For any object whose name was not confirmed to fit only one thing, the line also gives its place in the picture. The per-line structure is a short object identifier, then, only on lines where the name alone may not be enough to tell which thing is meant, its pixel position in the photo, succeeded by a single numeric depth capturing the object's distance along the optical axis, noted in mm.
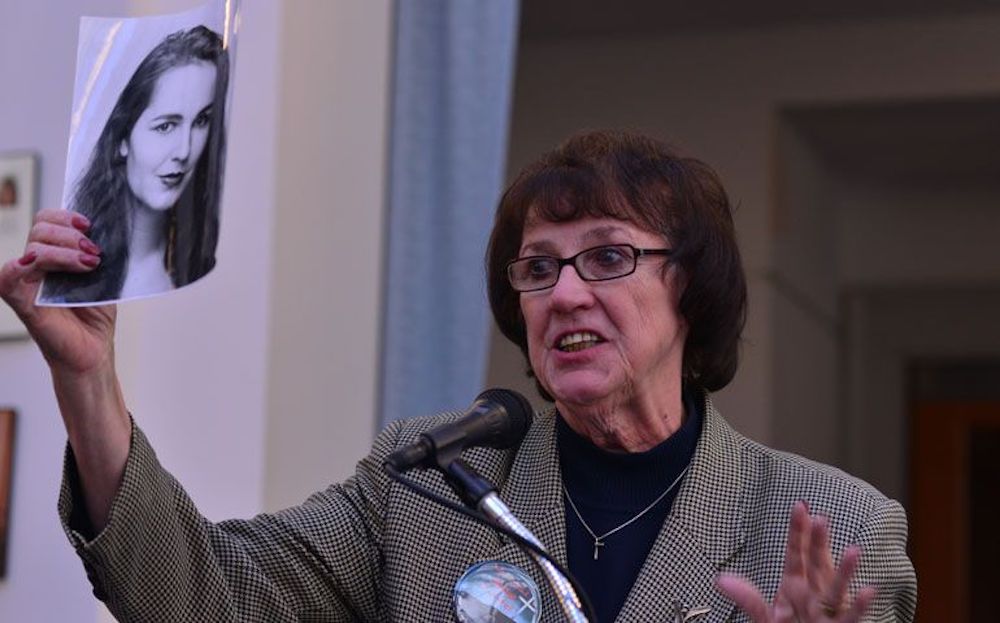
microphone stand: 3634
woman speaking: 4292
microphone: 3774
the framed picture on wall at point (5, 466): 7407
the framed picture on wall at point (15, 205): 7508
